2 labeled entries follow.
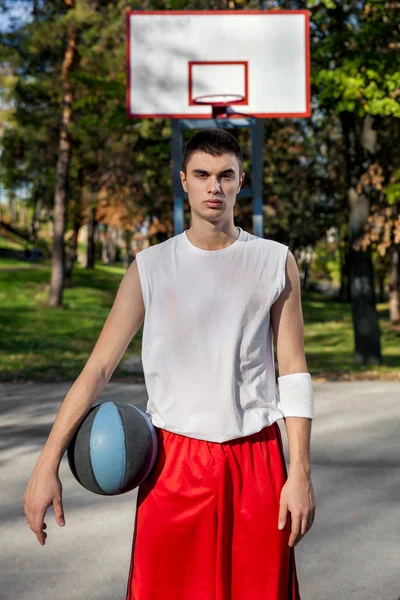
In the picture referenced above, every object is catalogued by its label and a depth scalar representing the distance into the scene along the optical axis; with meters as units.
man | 2.48
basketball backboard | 13.34
